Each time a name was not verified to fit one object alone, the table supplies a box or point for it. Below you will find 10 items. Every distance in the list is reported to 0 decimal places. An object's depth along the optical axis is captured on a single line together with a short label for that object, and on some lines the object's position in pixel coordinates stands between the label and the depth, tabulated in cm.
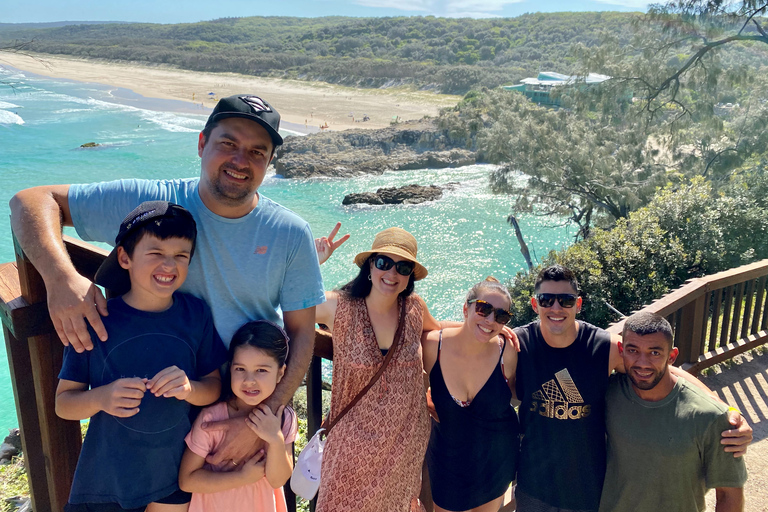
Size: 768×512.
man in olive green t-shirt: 242
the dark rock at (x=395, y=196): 2788
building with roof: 4268
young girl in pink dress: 205
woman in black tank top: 264
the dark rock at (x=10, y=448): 657
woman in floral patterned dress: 256
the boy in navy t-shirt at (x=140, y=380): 186
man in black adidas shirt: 260
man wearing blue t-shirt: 219
